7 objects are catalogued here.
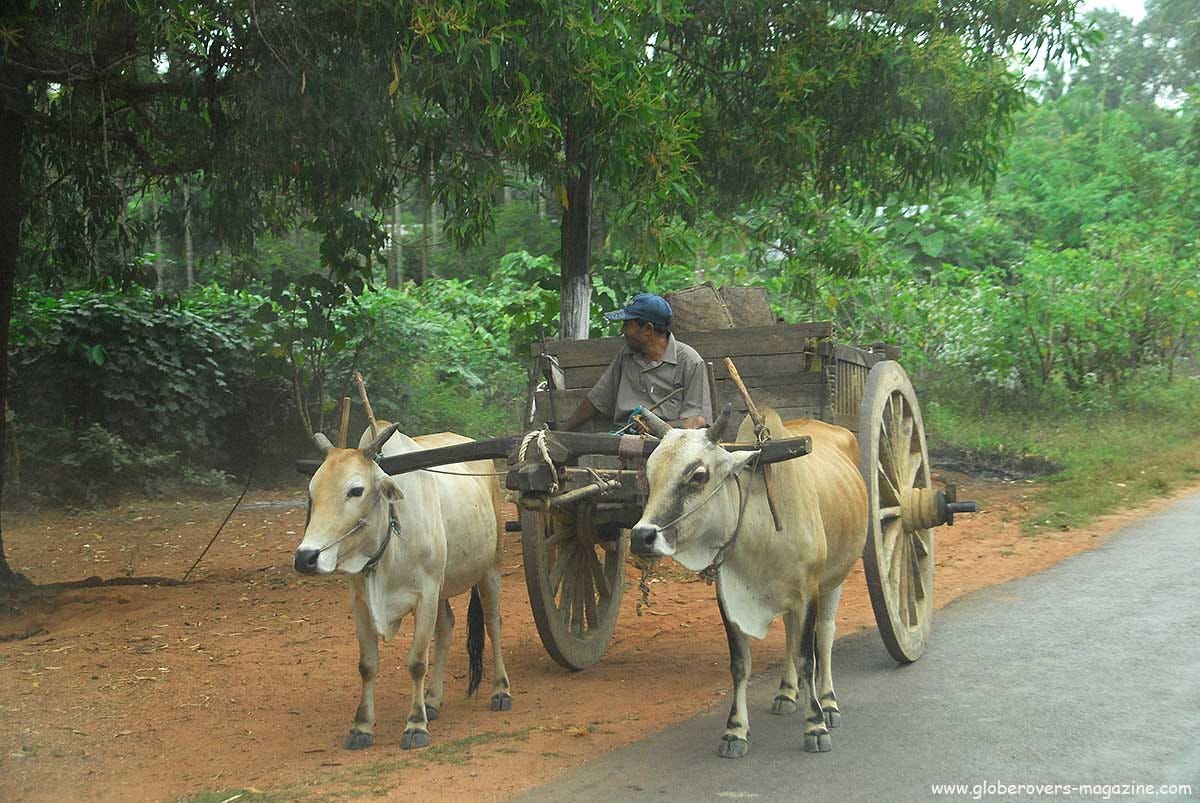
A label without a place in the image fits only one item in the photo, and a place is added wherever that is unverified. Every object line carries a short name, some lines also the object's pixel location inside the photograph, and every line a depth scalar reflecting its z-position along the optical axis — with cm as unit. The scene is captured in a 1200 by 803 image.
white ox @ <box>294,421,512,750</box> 515
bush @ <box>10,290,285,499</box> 1243
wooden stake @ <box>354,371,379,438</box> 541
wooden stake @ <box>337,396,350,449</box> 551
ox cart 592
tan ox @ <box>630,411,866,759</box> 484
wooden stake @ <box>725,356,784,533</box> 511
